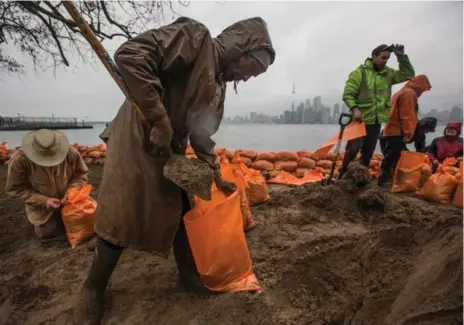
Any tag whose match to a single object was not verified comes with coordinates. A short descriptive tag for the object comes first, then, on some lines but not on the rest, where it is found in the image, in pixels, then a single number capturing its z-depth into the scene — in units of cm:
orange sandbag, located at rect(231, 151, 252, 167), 588
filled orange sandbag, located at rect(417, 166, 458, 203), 384
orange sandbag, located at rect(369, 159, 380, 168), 558
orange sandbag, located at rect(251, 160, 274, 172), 569
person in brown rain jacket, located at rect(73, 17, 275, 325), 138
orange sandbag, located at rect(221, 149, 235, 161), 517
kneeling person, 260
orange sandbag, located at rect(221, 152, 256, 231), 264
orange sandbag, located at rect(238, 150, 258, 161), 599
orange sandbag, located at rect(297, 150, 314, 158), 592
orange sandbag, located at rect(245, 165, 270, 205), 331
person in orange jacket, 414
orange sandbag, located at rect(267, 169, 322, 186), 478
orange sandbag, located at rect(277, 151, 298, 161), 584
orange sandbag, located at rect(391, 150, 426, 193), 423
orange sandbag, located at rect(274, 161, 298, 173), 572
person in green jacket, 398
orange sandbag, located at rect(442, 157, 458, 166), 429
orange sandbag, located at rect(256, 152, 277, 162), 588
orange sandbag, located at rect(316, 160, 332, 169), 577
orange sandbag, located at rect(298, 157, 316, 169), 574
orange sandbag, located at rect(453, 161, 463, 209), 370
